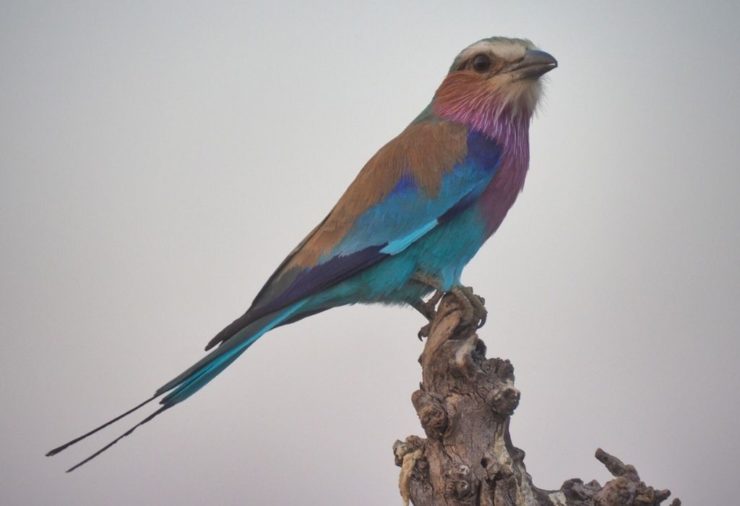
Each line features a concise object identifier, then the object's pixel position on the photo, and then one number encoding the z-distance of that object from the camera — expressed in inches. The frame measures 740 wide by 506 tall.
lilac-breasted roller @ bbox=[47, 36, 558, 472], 177.0
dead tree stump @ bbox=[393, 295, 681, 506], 174.7
